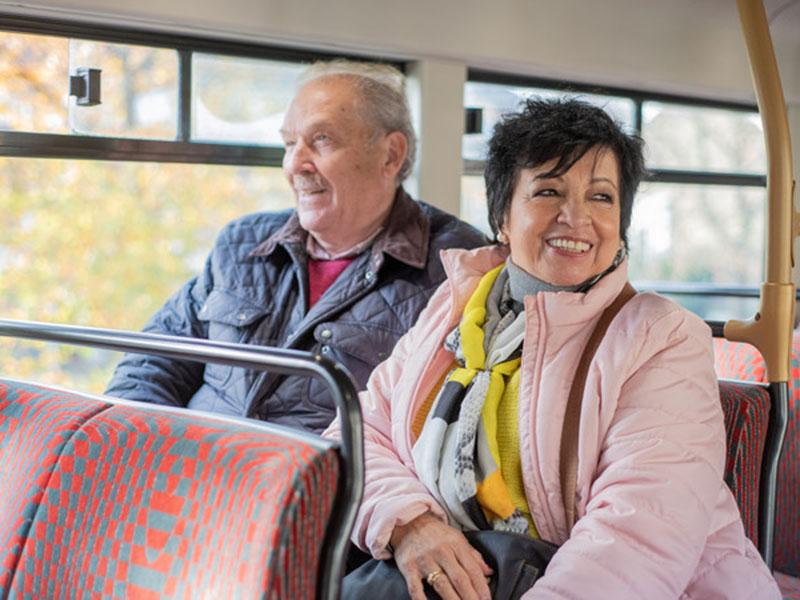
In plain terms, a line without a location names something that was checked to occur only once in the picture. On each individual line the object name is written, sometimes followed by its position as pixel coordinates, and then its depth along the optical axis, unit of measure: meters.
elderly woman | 1.74
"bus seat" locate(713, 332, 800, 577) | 2.61
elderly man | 2.59
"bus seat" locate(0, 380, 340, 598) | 1.38
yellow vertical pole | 2.22
